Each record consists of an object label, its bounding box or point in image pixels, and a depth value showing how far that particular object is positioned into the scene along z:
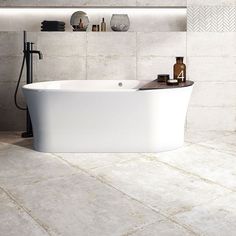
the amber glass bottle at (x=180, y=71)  3.65
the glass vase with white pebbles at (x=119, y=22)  4.09
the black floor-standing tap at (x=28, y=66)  3.78
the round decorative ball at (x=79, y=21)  4.10
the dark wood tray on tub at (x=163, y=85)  3.10
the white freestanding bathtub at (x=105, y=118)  3.06
